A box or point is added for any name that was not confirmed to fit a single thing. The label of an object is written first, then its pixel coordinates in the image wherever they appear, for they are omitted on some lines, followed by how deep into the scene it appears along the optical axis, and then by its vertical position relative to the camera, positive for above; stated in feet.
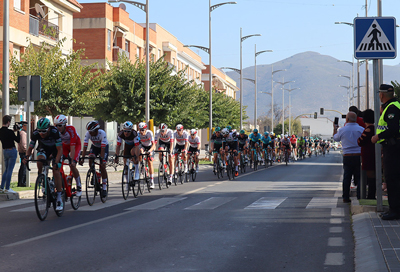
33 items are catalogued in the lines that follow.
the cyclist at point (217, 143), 72.23 +1.09
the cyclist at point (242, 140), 83.39 +1.68
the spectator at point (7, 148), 48.20 +0.36
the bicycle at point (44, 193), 34.02 -2.34
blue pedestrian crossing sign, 33.24 +6.39
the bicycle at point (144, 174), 49.71 -1.81
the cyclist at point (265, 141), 104.93 +1.84
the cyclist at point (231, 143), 72.08 +1.10
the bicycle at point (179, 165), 62.79 -1.36
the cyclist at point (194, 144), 66.39 +0.91
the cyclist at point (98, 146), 41.32 +0.45
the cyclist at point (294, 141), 140.95 +2.59
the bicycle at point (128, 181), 46.19 -2.24
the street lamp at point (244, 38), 152.48 +29.21
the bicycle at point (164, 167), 56.80 -1.42
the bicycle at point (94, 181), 42.09 -2.05
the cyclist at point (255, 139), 97.38 +2.14
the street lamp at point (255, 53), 177.50 +29.53
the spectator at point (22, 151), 54.03 +0.13
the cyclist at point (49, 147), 34.40 +0.32
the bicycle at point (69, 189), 36.95 -2.36
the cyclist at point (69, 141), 36.94 +0.72
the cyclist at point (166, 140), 57.67 +1.17
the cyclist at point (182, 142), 63.82 +1.08
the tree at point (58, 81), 94.43 +11.25
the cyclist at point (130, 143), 45.57 +0.72
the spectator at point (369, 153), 37.99 -0.07
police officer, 29.60 +0.49
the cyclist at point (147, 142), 52.31 +0.90
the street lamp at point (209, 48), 122.62 +22.00
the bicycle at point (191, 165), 66.74 -1.44
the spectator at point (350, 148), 40.93 +0.27
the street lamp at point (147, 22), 89.66 +19.56
